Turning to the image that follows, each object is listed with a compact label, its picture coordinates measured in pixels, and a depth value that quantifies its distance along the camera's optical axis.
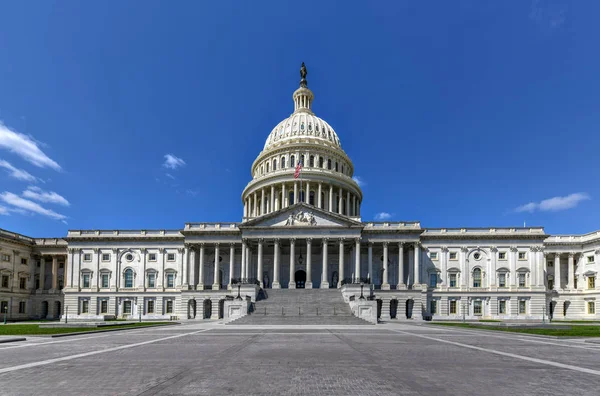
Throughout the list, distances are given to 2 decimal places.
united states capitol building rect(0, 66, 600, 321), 67.06
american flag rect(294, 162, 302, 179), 77.51
